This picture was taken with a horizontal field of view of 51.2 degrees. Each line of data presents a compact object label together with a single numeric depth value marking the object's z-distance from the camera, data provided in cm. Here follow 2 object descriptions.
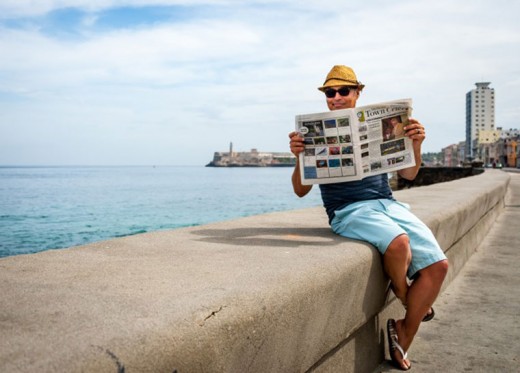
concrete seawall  130
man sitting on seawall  280
